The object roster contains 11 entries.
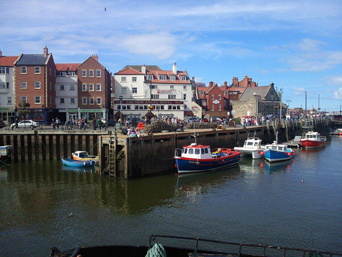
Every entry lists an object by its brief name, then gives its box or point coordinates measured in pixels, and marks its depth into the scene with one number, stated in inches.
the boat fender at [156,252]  400.2
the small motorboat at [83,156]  1299.2
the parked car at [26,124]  1614.2
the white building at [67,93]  2258.9
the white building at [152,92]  2395.4
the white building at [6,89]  2089.1
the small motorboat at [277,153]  1502.2
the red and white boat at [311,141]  2058.6
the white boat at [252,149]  1581.0
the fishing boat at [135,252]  412.5
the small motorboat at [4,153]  1336.1
